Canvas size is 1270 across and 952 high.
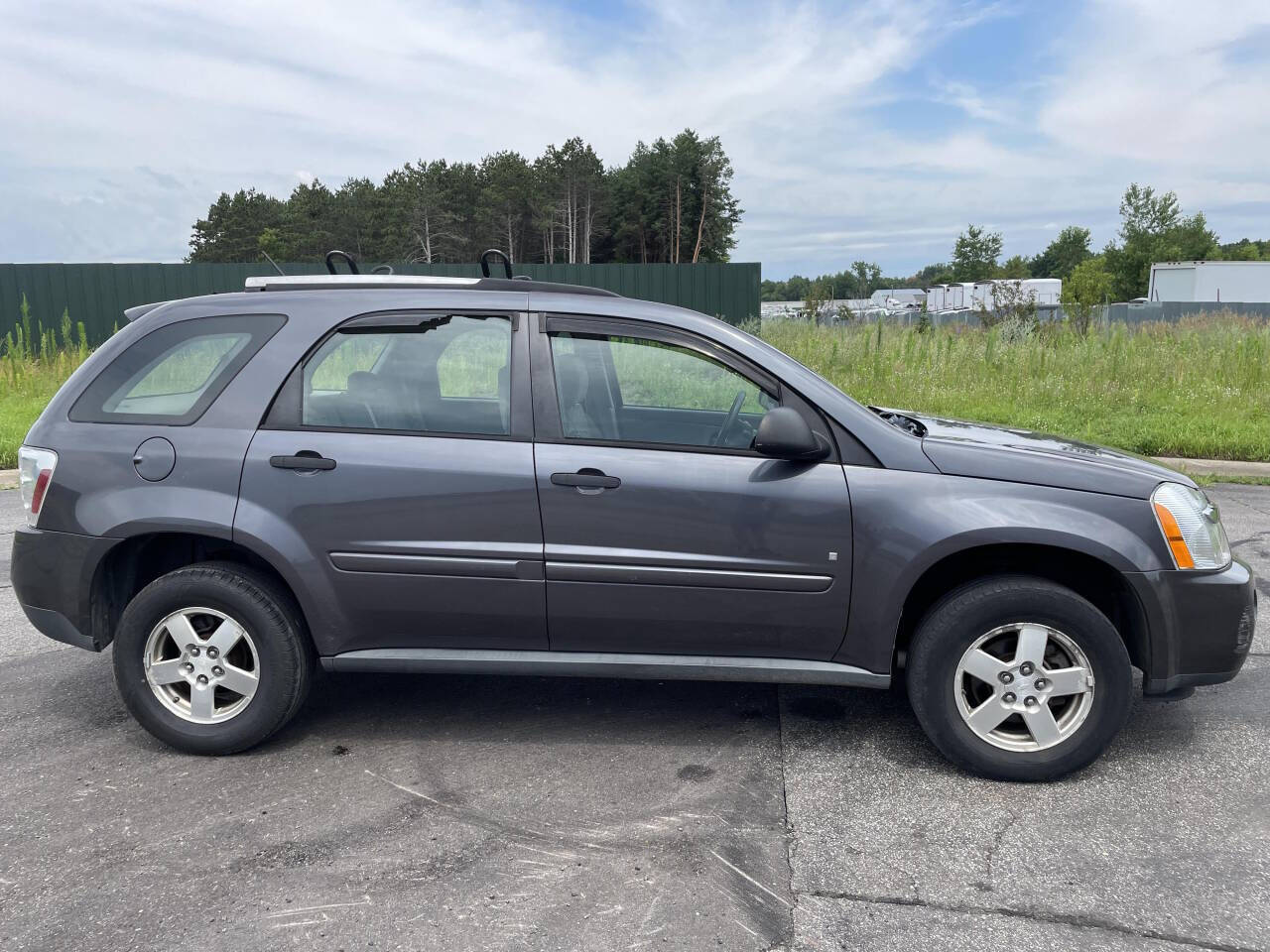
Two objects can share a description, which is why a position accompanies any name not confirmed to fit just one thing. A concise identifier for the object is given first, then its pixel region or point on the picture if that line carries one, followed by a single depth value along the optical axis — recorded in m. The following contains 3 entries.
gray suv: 3.51
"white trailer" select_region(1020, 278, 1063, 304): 62.62
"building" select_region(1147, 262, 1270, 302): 46.91
